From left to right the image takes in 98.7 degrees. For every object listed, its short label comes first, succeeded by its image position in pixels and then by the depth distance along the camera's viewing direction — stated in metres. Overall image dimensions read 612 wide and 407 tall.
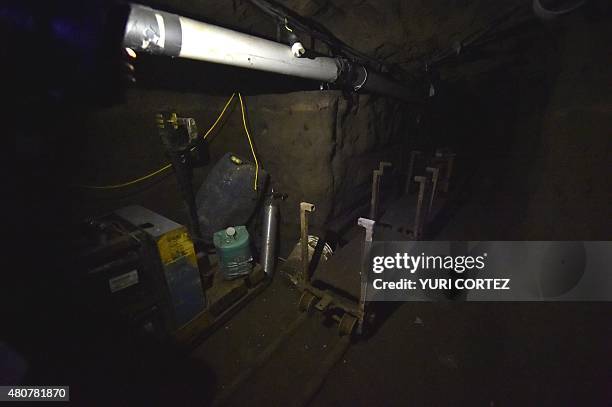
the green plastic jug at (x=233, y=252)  3.73
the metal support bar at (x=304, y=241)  3.11
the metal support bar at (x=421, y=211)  4.20
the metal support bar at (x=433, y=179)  4.57
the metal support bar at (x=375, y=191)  4.47
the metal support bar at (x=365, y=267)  2.68
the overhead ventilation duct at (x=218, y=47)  1.77
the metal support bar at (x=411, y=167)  6.39
